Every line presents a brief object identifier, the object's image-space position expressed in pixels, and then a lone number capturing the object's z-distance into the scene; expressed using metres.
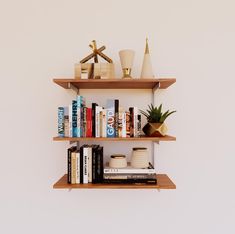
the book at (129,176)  1.41
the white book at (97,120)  1.40
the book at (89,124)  1.40
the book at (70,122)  1.39
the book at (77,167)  1.40
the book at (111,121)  1.39
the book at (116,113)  1.39
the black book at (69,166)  1.40
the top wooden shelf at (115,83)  1.37
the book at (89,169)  1.41
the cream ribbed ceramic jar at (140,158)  1.45
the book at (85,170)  1.40
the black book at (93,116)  1.40
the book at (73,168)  1.40
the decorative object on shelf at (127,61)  1.45
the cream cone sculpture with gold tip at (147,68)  1.47
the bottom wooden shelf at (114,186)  1.35
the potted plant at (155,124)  1.39
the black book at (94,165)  1.40
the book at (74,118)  1.39
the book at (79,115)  1.38
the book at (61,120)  1.41
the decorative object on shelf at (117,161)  1.45
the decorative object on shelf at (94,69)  1.44
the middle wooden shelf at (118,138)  1.35
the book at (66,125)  1.41
